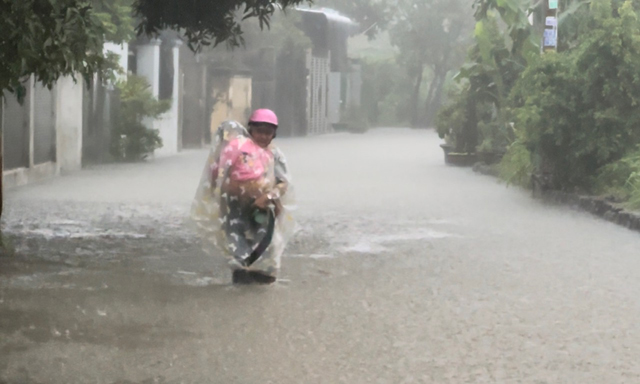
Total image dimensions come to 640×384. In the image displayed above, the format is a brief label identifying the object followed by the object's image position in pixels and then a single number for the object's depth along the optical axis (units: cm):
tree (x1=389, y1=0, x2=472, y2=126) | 6988
